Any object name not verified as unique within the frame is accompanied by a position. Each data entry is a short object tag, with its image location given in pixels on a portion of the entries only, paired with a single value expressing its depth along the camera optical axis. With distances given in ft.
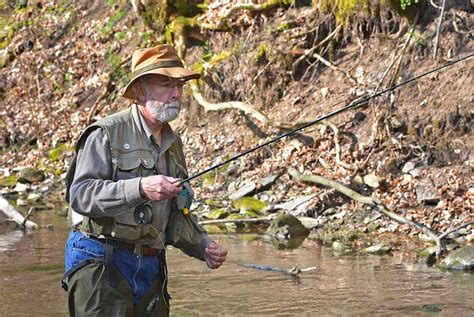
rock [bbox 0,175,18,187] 47.91
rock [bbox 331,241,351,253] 30.53
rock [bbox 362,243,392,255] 29.91
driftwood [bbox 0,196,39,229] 35.70
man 12.35
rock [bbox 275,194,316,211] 35.39
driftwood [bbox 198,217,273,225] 35.16
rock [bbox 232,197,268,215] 36.47
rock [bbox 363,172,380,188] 34.58
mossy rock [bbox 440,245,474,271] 26.73
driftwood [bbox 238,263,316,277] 26.73
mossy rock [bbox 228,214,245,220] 35.81
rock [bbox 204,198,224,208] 38.19
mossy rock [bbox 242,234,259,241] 32.99
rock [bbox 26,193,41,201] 44.29
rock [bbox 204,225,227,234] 34.76
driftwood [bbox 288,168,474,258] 29.30
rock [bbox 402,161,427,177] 34.35
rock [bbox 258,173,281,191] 37.93
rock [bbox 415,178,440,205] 32.63
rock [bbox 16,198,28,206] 42.78
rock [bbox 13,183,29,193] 46.47
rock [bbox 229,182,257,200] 38.14
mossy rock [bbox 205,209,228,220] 36.47
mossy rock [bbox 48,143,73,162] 50.49
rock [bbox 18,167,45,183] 47.88
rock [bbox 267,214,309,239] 33.14
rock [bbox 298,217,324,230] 33.81
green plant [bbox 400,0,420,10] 36.55
